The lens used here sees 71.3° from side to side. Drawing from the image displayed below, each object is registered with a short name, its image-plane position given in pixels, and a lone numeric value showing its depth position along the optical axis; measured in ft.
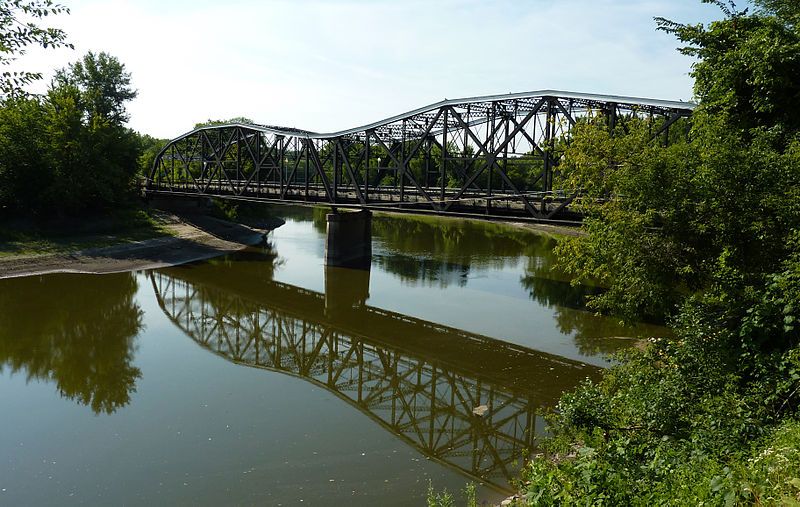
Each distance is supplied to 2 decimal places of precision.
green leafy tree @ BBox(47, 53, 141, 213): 160.76
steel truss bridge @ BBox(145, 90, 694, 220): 102.58
